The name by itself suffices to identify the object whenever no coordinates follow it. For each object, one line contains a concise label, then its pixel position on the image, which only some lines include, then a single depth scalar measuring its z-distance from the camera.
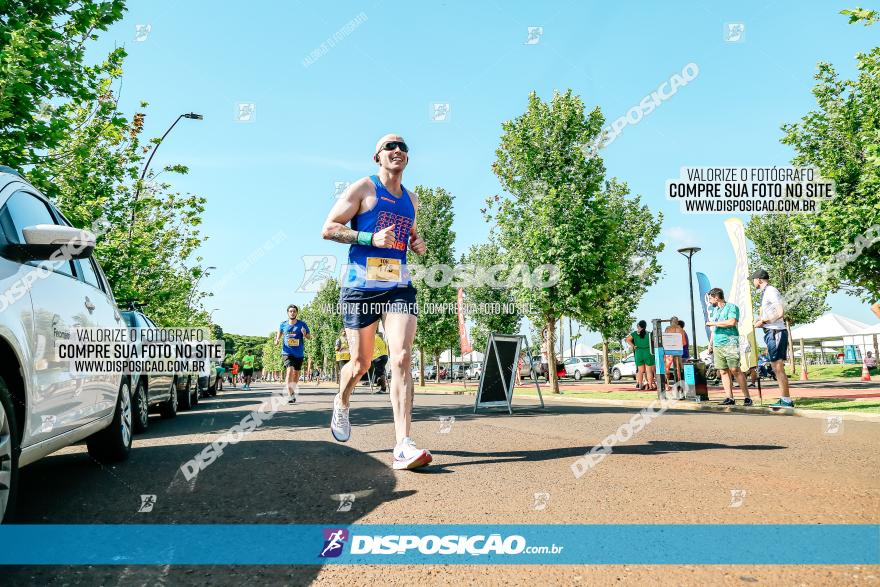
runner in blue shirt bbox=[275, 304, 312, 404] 13.33
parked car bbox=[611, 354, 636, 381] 39.53
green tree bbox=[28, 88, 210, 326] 11.11
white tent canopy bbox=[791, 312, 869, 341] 34.12
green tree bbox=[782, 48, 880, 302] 12.78
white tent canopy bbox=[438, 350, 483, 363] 62.39
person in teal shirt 10.91
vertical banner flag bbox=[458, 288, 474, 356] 28.89
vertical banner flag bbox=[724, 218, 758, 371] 15.69
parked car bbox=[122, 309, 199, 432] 7.32
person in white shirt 9.51
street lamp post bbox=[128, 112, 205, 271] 15.53
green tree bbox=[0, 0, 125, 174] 7.25
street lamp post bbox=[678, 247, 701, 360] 21.84
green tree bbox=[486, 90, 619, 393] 20.20
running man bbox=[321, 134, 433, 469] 4.62
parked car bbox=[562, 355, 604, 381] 43.56
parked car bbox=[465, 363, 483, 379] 54.83
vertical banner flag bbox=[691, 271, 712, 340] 18.27
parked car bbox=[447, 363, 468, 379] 57.44
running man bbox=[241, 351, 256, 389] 29.69
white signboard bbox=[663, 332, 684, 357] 13.32
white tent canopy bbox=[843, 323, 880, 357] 32.86
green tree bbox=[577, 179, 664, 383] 31.78
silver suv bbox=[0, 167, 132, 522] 2.70
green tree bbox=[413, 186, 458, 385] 38.06
